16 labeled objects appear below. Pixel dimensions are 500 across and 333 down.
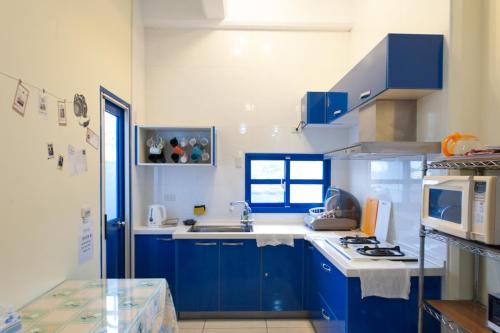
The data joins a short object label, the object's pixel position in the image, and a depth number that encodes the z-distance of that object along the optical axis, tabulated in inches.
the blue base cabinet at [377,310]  77.4
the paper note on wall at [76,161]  78.2
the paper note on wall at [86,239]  82.7
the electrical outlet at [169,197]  137.0
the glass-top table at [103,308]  52.9
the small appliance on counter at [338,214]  122.3
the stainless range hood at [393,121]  88.1
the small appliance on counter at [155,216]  126.5
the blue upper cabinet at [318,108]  119.5
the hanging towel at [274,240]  115.0
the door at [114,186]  103.6
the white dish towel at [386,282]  76.3
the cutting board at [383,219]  102.9
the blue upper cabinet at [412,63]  75.7
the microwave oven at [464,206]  51.9
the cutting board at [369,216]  112.7
